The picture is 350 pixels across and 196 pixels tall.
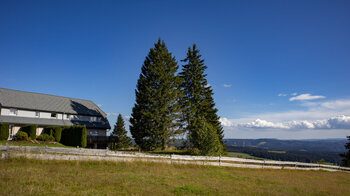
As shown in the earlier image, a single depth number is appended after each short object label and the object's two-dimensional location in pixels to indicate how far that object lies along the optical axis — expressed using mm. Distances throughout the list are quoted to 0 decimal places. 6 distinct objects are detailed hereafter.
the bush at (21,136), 30734
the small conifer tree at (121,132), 52212
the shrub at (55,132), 34925
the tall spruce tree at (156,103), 32156
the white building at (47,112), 35656
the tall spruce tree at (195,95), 38125
